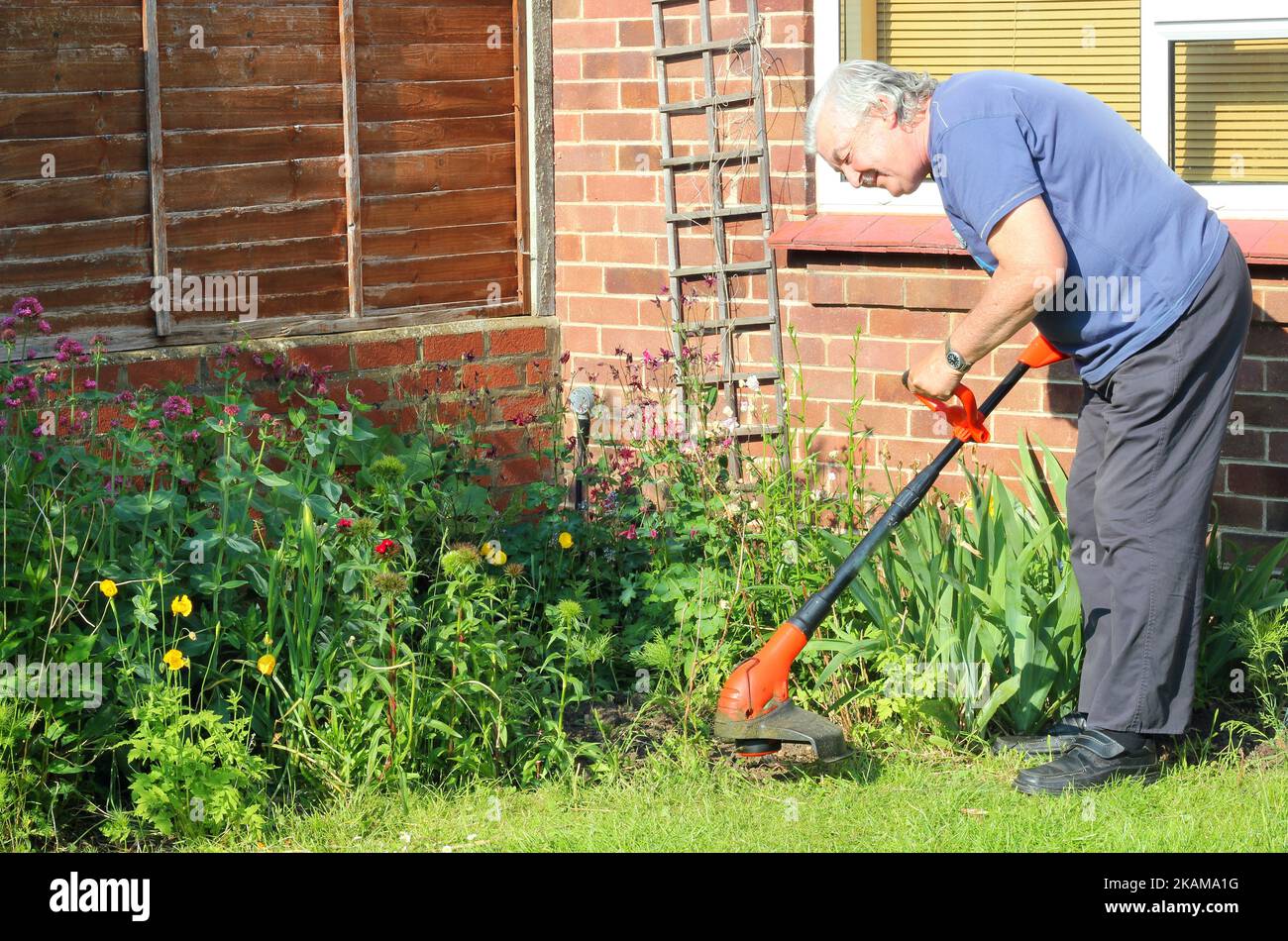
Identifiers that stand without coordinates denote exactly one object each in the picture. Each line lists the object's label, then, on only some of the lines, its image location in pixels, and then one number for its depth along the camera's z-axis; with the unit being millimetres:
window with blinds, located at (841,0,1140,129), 5352
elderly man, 3898
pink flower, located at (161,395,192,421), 4348
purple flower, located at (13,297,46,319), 4203
